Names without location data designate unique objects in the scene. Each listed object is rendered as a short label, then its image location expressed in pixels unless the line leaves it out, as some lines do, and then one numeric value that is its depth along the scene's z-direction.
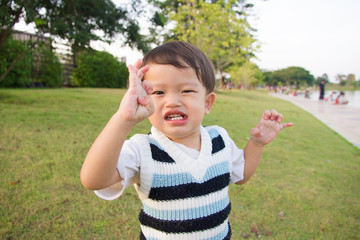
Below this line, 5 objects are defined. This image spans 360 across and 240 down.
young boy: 1.06
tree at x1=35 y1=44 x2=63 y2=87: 12.84
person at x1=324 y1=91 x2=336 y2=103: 19.33
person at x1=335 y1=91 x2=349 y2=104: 16.58
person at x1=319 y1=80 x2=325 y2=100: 21.04
